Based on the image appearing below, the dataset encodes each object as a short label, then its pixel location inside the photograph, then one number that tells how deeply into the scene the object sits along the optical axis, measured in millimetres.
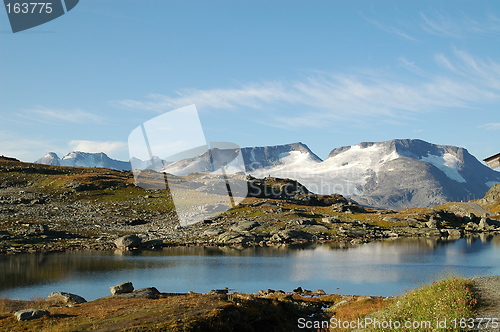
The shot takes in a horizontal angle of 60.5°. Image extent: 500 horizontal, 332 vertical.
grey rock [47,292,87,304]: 47375
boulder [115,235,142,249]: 113062
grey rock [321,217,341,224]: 162462
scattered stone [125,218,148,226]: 148038
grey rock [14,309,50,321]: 33500
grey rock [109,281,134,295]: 51194
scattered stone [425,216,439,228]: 172000
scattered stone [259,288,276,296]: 57250
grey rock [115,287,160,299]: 47619
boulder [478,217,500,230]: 184000
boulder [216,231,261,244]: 129375
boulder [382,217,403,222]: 180125
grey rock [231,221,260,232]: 145250
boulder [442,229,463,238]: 160375
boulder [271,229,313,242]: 133875
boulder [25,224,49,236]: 116250
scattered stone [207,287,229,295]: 55266
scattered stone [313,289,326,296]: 59375
